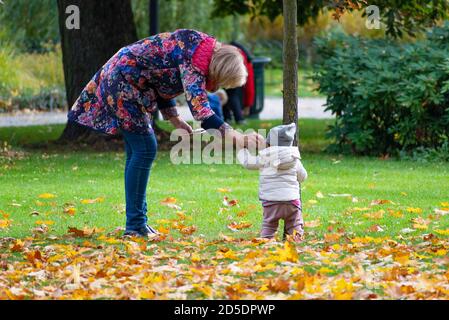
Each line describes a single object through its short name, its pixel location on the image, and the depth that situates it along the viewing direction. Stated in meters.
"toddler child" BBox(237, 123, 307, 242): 11.74
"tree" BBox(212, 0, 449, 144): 24.73
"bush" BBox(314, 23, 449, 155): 21.63
